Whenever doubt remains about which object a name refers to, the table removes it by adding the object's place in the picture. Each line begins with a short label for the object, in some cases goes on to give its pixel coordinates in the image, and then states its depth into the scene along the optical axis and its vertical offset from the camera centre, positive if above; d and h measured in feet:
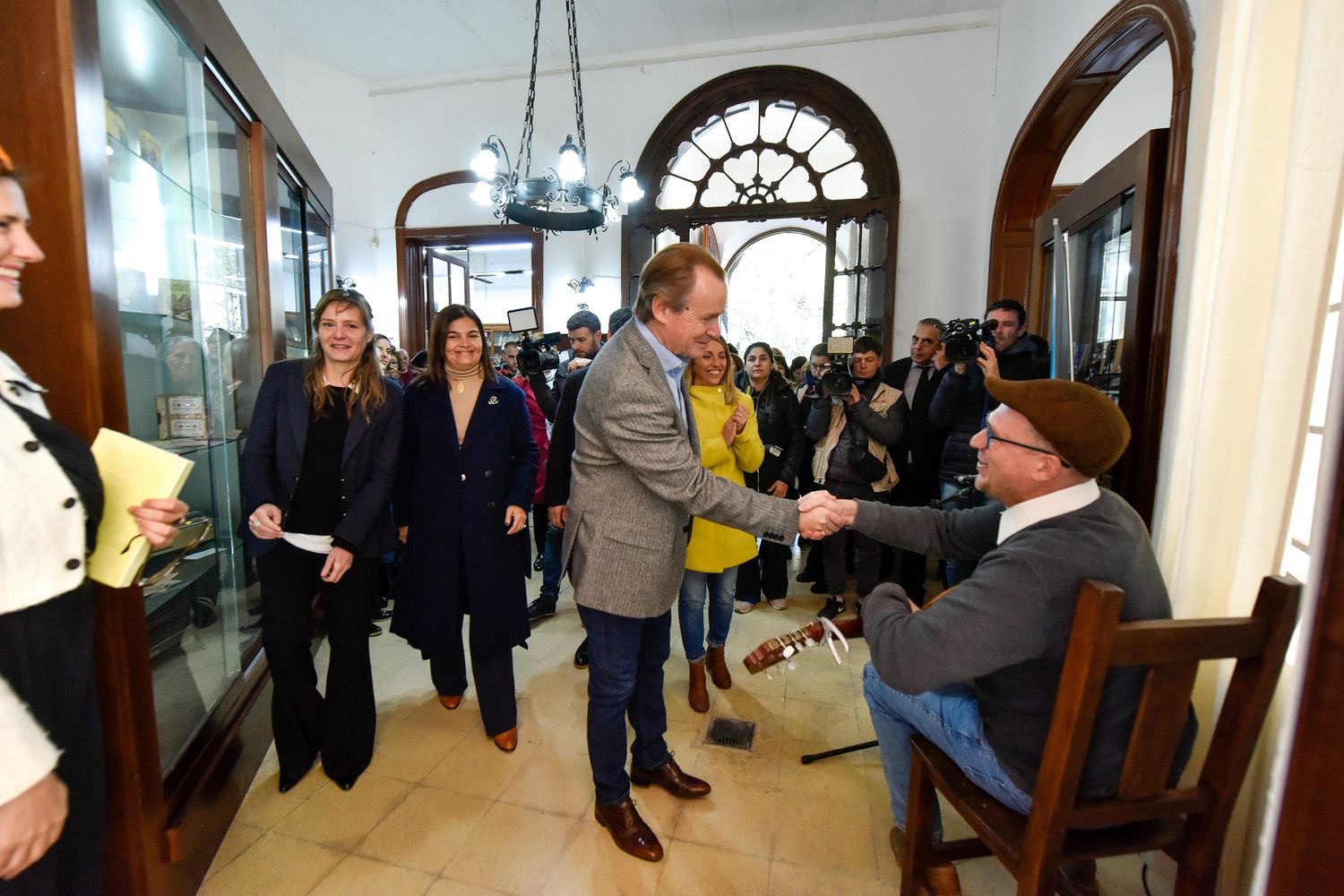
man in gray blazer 4.60 -0.97
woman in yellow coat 7.11 -1.21
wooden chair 3.02 -1.93
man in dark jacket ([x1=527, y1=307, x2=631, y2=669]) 6.73 -0.98
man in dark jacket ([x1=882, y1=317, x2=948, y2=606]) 10.61 -1.17
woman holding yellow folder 2.37 -1.09
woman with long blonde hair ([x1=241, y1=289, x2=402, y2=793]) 5.65 -1.38
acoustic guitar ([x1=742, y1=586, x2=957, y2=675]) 4.57 -1.99
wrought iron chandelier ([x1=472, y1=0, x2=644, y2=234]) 10.76 +3.22
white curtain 3.52 +0.55
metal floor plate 6.86 -4.04
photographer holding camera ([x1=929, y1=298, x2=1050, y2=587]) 8.71 +0.09
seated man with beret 3.43 -1.24
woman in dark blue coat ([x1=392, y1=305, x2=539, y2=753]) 6.46 -1.53
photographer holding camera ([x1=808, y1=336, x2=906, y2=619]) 9.75 -1.14
